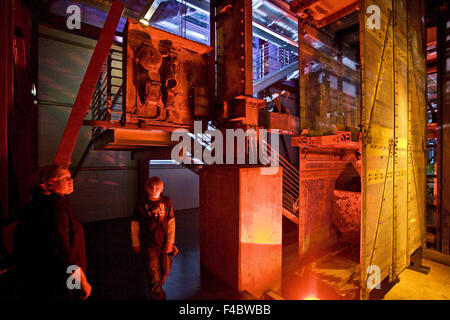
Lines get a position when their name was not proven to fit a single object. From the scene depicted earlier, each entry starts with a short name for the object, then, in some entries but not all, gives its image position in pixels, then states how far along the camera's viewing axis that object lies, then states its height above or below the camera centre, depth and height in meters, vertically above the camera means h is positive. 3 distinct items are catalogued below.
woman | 2.17 -0.95
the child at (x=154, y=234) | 3.54 -1.31
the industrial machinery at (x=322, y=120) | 4.09 +0.99
